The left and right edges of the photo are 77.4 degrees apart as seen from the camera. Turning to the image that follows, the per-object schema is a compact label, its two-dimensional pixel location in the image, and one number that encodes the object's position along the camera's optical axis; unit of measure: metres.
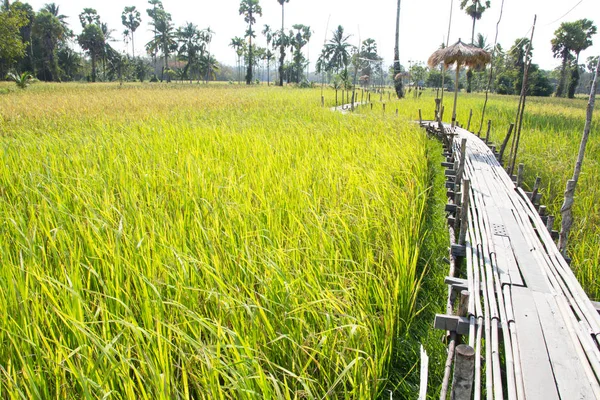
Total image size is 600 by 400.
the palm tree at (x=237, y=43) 47.75
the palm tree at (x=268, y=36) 47.49
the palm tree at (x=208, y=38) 41.99
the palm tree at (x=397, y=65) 18.61
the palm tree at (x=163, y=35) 40.59
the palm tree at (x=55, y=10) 38.58
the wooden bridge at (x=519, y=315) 1.41
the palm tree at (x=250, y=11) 41.94
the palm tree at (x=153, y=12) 41.92
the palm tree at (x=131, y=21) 48.12
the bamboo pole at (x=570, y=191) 3.05
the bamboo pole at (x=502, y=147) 5.77
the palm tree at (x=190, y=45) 41.57
